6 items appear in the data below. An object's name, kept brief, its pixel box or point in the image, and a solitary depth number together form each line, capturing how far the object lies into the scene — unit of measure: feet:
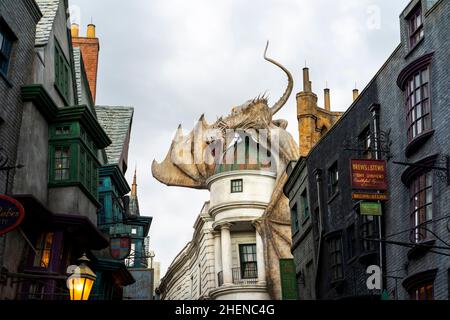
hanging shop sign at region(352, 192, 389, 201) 94.08
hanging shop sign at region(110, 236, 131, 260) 108.78
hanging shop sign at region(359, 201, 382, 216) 91.10
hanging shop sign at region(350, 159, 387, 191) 94.84
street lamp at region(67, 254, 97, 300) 54.19
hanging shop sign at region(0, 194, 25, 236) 61.67
